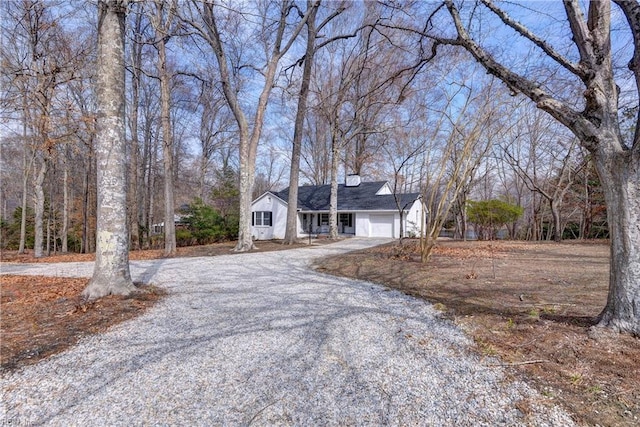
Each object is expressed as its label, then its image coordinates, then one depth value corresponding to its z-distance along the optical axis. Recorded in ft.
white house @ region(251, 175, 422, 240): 68.44
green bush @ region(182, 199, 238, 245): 62.03
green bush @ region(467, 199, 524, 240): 59.98
